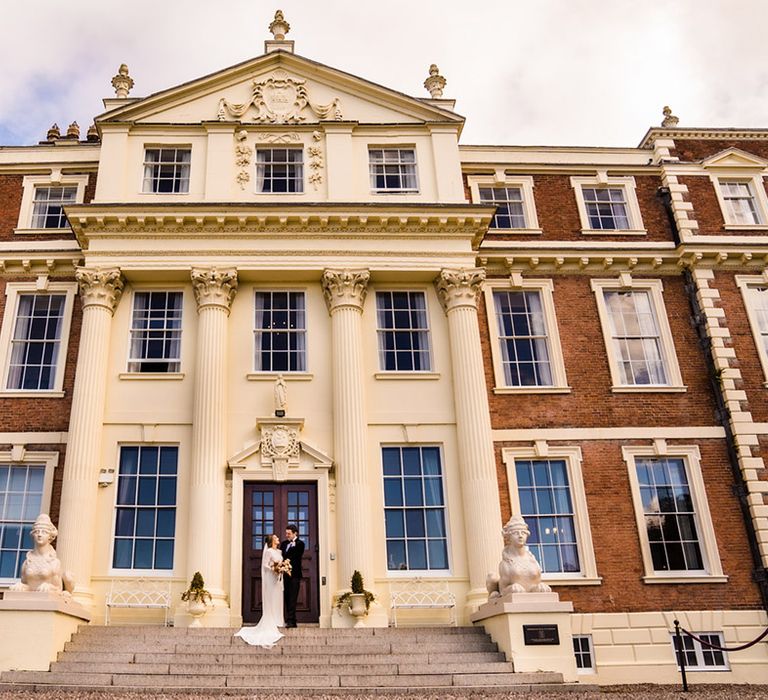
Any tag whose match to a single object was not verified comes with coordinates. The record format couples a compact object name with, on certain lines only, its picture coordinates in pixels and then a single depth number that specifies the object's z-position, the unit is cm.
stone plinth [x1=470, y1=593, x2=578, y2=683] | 1334
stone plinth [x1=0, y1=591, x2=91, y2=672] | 1312
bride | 1470
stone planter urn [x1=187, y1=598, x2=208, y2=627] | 1564
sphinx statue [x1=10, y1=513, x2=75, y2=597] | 1410
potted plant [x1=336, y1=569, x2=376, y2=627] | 1603
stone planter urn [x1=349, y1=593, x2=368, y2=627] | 1602
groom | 1589
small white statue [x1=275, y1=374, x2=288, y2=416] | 1822
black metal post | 1436
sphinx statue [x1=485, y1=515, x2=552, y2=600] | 1418
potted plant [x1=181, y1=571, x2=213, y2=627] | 1566
